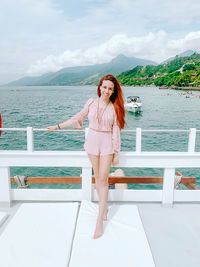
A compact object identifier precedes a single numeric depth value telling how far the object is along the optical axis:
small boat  36.12
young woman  2.18
